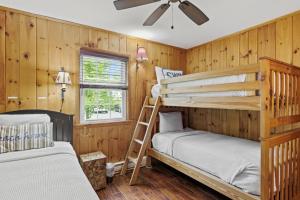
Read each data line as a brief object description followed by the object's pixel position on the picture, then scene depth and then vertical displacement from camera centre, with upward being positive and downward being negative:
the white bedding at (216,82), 2.01 +0.21
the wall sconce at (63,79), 2.43 +0.26
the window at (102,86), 2.89 +0.20
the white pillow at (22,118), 2.01 -0.23
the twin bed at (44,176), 1.06 -0.56
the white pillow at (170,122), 3.24 -0.42
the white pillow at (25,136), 1.85 -0.41
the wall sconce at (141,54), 3.17 +0.78
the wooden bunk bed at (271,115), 1.57 -0.16
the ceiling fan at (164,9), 1.67 +0.88
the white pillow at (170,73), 3.52 +0.51
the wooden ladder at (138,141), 2.69 -0.66
